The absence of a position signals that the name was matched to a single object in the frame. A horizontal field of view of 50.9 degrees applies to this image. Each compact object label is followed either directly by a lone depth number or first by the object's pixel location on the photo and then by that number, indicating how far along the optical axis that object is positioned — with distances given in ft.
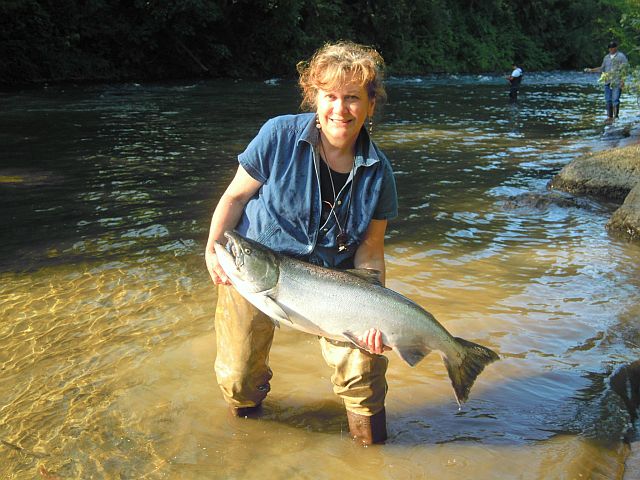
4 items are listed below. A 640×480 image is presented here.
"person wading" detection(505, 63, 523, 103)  78.12
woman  11.25
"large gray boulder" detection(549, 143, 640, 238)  33.09
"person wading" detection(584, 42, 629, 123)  48.62
